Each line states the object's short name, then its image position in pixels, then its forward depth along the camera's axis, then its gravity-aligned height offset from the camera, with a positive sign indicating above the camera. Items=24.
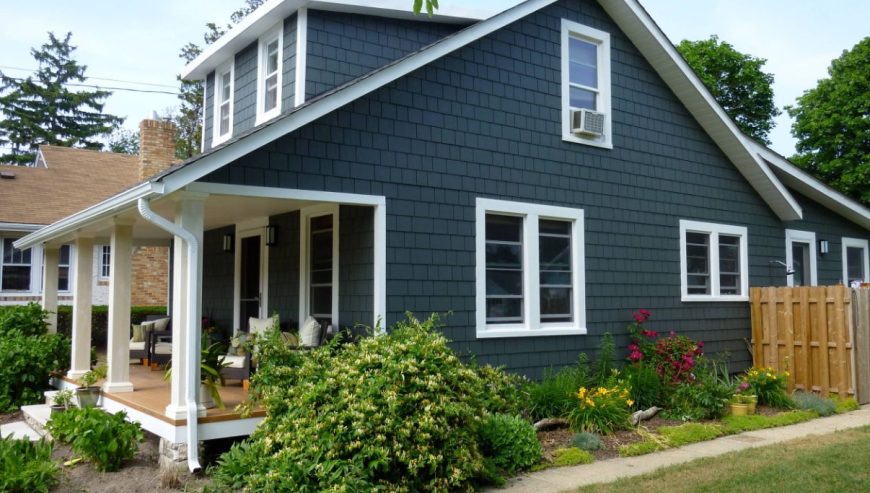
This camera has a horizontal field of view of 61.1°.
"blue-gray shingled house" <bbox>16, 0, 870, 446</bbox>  7.77 +1.23
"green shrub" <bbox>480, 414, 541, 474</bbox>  6.92 -1.47
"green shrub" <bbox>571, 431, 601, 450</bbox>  7.68 -1.58
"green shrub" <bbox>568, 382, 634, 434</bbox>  8.25 -1.38
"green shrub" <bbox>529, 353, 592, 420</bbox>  8.47 -1.24
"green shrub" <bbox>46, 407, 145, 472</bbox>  6.70 -1.35
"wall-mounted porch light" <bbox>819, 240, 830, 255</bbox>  14.09 +0.82
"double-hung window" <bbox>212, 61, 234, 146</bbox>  11.32 +2.91
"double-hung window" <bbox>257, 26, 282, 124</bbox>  9.89 +2.91
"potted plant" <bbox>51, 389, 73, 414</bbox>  8.47 -1.28
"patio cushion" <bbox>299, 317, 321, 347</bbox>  8.20 -0.49
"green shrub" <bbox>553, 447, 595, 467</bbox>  7.19 -1.64
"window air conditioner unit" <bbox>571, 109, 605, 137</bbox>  9.92 +2.27
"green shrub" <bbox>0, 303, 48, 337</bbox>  11.31 -0.46
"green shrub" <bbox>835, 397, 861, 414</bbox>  10.24 -1.61
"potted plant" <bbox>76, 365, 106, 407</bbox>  8.53 -1.16
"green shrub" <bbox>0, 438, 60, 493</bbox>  5.97 -1.49
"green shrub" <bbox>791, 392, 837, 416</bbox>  9.94 -1.55
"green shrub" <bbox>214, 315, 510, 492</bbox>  5.68 -1.07
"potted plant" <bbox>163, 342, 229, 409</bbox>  6.93 -0.82
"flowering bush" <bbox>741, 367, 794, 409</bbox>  10.20 -1.37
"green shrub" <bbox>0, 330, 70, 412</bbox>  10.21 -1.07
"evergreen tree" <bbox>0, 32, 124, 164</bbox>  39.28 +9.96
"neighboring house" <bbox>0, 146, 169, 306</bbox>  17.88 +1.61
